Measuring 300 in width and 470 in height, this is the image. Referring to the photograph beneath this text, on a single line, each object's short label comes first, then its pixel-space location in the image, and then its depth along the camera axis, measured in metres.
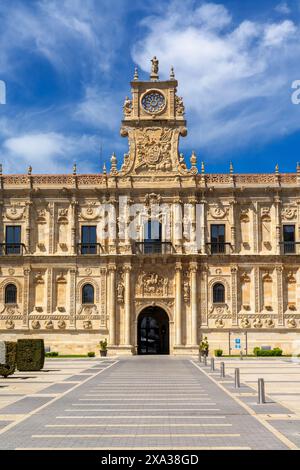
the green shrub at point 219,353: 56.22
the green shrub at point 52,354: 56.53
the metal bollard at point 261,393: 22.05
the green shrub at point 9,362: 33.28
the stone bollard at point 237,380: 27.70
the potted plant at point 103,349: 56.84
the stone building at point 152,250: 58.72
